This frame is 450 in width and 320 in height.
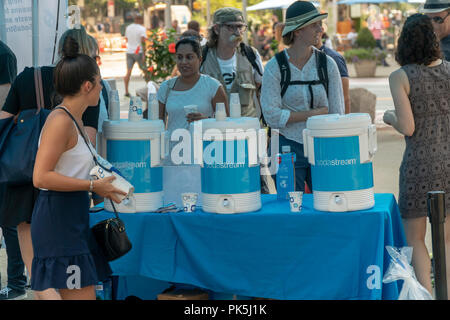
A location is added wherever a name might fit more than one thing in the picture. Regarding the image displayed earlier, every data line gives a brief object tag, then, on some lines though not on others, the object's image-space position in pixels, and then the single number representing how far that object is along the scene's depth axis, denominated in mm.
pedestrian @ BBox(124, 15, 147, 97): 19375
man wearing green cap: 5988
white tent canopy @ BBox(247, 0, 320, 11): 22250
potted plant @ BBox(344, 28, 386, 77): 25234
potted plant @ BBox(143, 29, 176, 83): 13102
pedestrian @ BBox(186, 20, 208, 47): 11012
